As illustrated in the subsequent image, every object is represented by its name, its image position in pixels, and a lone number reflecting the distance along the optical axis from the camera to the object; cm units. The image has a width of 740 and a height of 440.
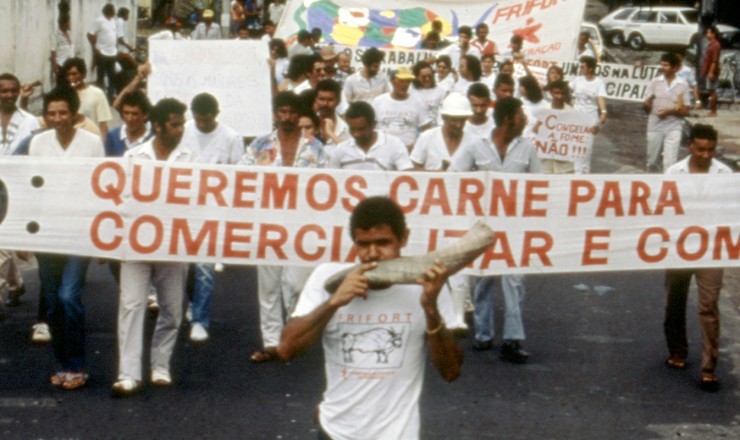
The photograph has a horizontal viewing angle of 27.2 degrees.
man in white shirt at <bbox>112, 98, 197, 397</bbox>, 876
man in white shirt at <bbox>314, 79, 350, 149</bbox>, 1136
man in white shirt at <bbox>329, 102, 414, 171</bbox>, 1008
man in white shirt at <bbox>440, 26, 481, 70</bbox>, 1953
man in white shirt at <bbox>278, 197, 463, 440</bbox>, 523
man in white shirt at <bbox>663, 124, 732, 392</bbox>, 922
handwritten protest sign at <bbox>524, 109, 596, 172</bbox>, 1470
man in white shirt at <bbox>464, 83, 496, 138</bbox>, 1198
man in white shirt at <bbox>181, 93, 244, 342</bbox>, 1037
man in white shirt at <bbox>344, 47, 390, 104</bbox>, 1592
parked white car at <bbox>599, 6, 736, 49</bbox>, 5122
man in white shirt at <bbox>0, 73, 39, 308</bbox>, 1064
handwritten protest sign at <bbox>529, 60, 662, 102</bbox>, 2041
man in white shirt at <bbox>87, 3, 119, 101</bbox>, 2652
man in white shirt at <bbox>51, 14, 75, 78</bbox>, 2431
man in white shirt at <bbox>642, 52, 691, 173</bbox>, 1639
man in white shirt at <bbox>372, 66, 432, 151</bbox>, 1372
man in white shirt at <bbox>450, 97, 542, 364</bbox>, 1005
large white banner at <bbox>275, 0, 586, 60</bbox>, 2152
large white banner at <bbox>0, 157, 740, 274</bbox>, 884
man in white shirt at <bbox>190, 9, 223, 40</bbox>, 2766
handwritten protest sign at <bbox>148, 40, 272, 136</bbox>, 1468
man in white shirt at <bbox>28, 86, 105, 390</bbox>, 892
